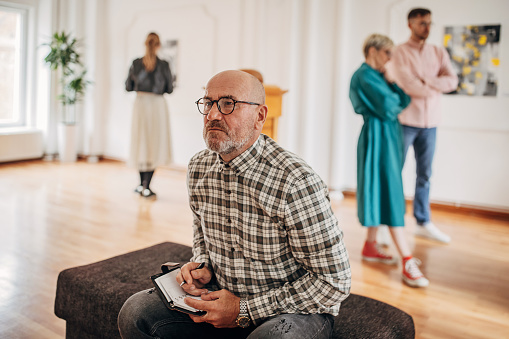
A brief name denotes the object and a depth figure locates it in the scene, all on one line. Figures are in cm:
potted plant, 719
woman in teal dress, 315
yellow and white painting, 491
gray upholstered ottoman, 173
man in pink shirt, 399
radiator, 715
